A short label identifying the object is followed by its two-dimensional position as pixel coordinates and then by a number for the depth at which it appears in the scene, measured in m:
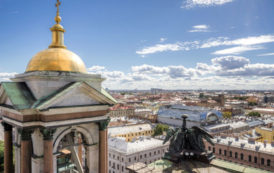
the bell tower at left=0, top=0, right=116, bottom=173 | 10.63
